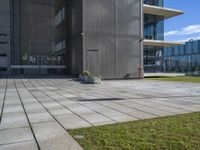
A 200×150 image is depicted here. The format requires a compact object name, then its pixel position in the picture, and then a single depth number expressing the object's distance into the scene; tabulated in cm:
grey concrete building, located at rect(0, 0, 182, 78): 1489
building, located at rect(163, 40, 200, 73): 3493
